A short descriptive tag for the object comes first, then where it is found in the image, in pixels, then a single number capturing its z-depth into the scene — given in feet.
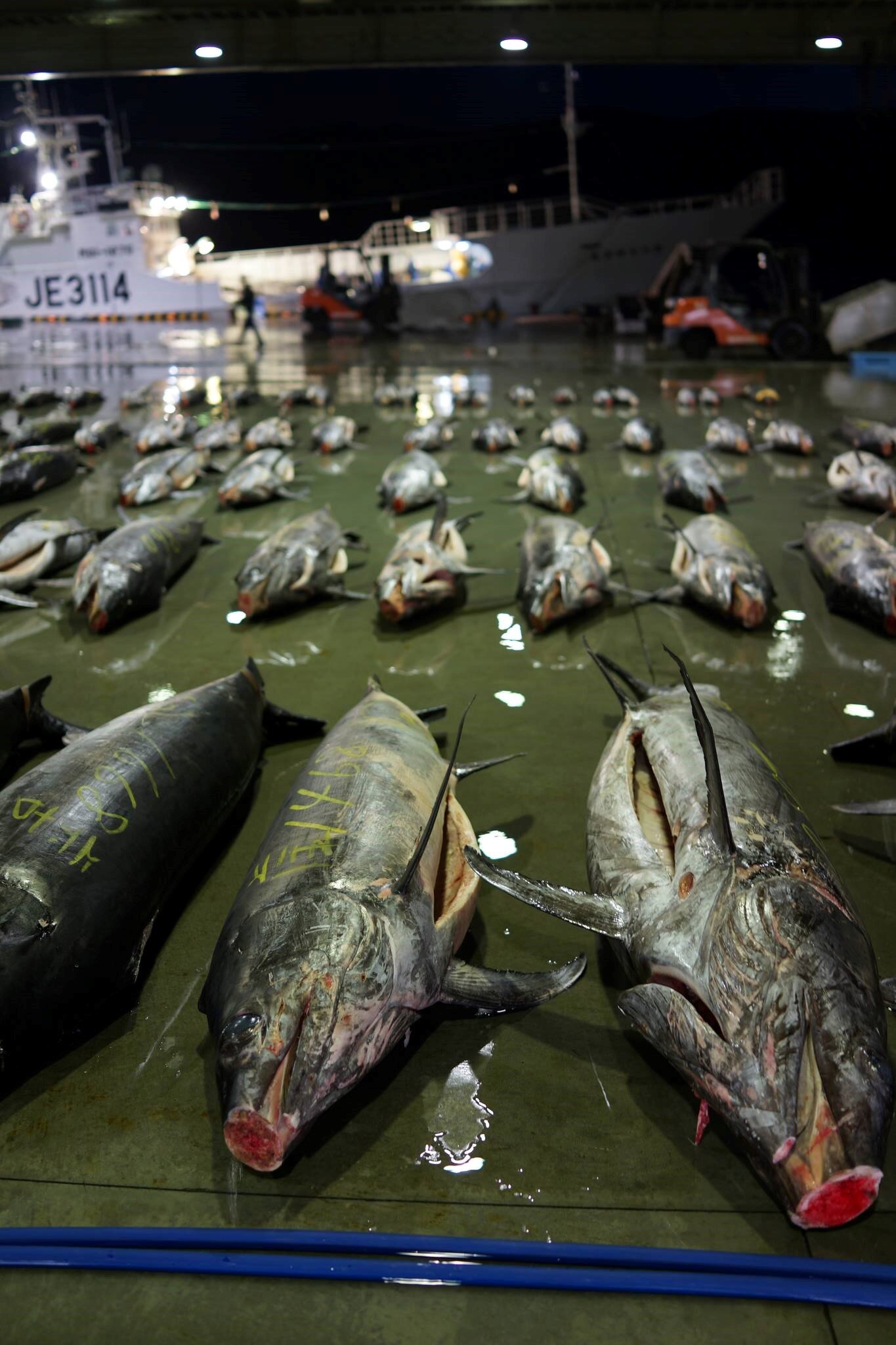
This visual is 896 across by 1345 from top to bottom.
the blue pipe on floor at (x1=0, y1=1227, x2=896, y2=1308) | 5.80
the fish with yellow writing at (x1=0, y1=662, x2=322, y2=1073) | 7.41
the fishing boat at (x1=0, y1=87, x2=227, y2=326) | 105.81
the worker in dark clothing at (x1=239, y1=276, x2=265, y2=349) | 86.22
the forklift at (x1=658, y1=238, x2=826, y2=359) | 58.59
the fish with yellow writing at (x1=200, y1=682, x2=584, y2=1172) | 6.28
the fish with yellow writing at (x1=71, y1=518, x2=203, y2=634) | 17.43
